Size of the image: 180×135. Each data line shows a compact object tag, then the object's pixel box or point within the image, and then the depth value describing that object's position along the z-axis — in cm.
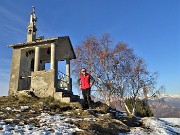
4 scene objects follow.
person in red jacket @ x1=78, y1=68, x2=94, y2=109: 658
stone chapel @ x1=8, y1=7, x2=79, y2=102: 812
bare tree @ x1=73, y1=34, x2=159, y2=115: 1361
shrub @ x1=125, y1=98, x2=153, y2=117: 1283
